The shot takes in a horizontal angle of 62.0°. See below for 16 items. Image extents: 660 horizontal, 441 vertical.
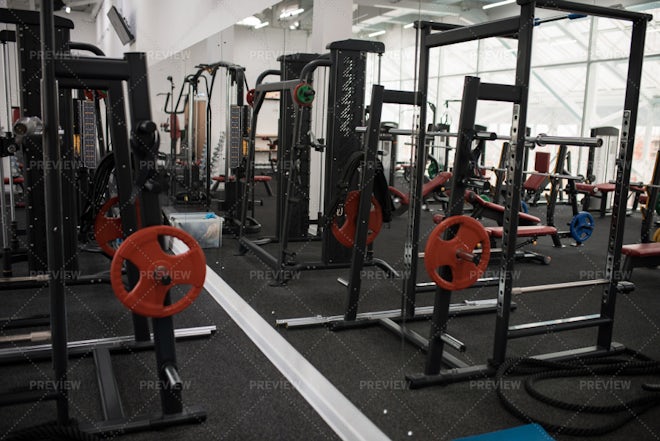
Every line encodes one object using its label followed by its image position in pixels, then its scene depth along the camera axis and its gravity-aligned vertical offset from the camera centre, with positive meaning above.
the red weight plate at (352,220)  3.37 -0.49
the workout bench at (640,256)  3.93 -0.76
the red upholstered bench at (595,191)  7.20 -0.60
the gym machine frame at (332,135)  3.95 +0.04
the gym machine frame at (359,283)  2.93 -0.84
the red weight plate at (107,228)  2.64 -0.46
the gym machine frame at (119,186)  1.74 -0.18
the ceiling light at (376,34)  3.88 +0.78
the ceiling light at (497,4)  3.17 +0.82
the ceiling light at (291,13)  5.79 +1.32
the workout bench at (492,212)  4.97 -0.62
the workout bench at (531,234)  4.66 -0.75
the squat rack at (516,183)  2.31 -0.17
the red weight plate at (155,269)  1.80 -0.45
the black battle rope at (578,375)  2.16 -1.07
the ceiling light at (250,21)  5.88 +1.25
